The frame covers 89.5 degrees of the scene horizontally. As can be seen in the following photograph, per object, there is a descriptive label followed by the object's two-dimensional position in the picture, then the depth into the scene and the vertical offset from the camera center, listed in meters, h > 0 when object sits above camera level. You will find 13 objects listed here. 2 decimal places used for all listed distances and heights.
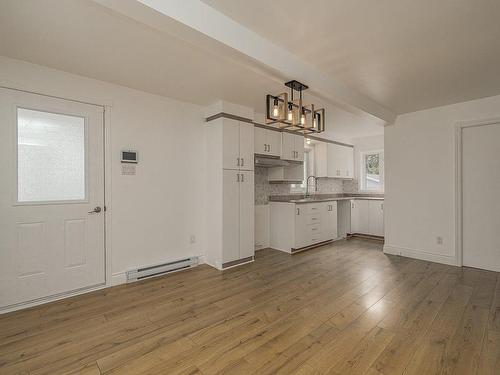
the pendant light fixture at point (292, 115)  2.38 +0.71
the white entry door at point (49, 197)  2.49 -0.10
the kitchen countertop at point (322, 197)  4.76 -0.22
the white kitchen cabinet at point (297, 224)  4.50 -0.69
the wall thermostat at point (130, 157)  3.17 +0.40
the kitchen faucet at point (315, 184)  5.71 +0.08
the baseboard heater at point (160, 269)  3.25 -1.11
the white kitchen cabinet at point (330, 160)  5.84 +0.66
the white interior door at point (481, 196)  3.56 -0.13
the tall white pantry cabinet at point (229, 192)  3.69 -0.06
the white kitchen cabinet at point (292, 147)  4.65 +0.78
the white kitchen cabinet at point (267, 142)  4.25 +0.80
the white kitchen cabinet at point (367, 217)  5.64 -0.68
